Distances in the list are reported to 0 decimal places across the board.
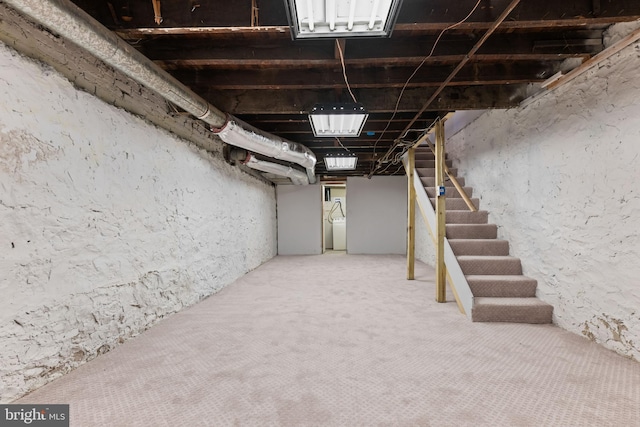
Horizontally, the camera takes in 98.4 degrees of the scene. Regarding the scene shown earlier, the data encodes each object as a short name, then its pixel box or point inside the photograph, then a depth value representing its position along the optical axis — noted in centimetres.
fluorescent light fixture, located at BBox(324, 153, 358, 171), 464
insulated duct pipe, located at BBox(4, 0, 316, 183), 115
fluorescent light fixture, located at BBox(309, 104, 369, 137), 235
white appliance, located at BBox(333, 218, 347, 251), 862
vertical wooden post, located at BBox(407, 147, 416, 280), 395
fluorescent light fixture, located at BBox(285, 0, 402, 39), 122
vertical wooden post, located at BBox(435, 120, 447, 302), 294
